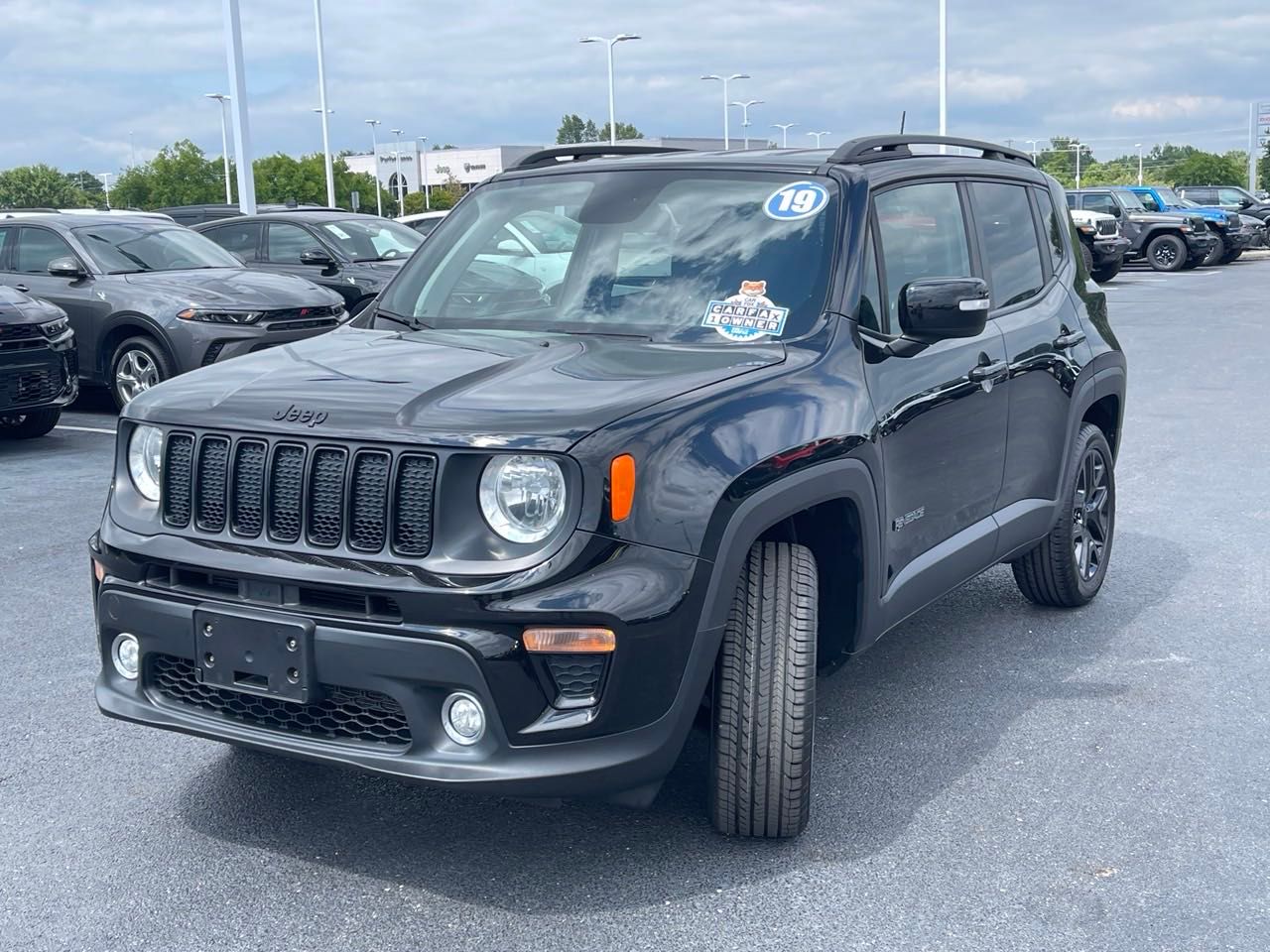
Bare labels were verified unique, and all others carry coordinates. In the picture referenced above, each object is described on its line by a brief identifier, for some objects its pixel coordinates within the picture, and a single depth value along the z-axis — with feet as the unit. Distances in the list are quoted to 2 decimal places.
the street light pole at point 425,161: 479.41
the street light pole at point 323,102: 130.72
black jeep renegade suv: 10.27
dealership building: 456.45
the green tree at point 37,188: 380.78
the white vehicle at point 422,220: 68.44
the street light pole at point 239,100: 68.80
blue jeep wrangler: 112.98
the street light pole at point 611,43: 195.52
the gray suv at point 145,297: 36.17
